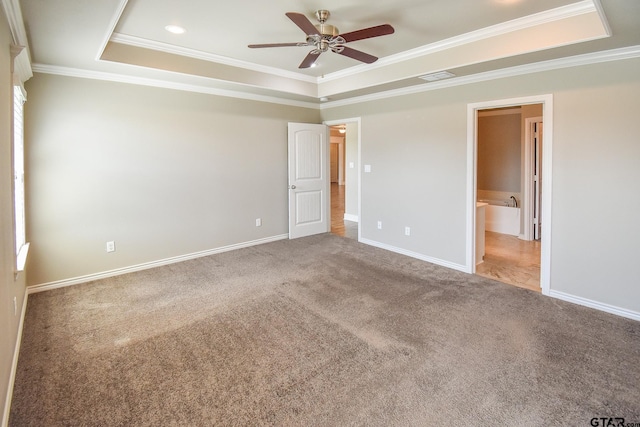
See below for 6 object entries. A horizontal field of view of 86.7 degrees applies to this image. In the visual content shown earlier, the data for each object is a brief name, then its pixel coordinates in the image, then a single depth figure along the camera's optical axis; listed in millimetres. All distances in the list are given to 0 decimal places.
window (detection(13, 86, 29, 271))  2875
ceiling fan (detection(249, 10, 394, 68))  2551
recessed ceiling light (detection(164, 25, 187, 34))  3197
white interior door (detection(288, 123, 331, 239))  5738
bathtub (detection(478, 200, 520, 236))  6000
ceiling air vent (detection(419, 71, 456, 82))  3846
